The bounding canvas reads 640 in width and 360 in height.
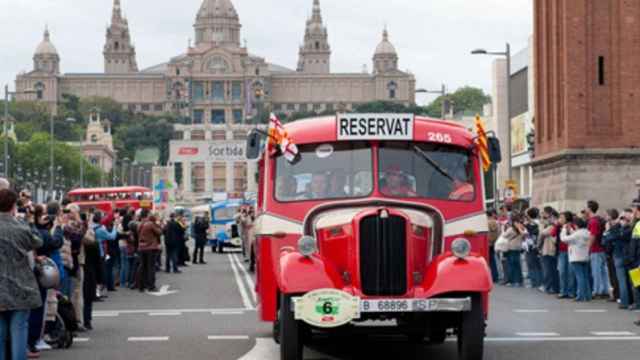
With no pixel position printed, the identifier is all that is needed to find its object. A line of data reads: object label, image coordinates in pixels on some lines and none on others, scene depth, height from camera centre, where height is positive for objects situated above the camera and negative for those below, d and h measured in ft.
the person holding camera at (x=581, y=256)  89.45 -3.87
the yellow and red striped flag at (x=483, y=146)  53.06 +1.44
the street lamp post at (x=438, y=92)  188.44 +11.85
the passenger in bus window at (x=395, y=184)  51.26 +0.16
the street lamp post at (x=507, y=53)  163.70 +14.25
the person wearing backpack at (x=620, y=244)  81.82 -2.98
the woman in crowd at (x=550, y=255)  97.49 -4.15
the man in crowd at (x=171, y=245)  135.85 -4.78
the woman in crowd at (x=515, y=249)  106.93 -4.13
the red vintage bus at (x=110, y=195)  258.57 -0.84
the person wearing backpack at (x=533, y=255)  104.53 -4.45
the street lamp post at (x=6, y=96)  221.46 +13.80
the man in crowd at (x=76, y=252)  65.62 -2.61
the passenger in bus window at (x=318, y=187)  52.16 +0.07
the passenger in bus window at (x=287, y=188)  52.90 +0.04
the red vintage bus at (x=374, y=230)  48.70 -1.33
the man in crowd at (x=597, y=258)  89.10 -3.99
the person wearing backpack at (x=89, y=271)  69.26 -3.71
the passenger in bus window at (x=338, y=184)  51.67 +0.17
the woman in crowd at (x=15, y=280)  45.24 -2.57
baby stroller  59.47 -5.22
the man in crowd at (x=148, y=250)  104.12 -3.98
